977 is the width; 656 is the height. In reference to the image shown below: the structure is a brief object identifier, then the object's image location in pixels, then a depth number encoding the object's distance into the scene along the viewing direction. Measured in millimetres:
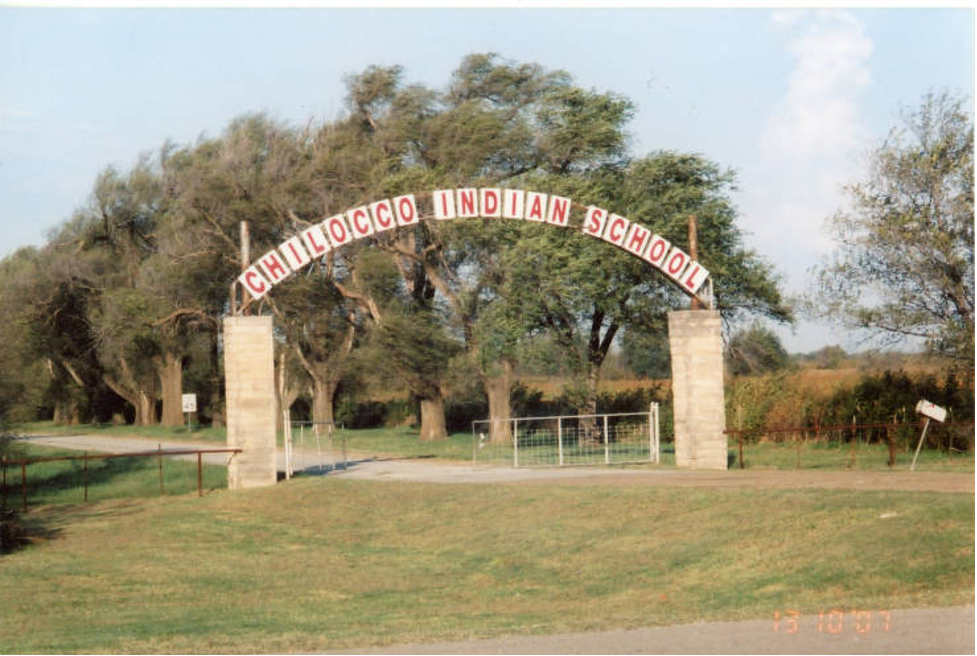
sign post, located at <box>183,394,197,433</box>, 54875
